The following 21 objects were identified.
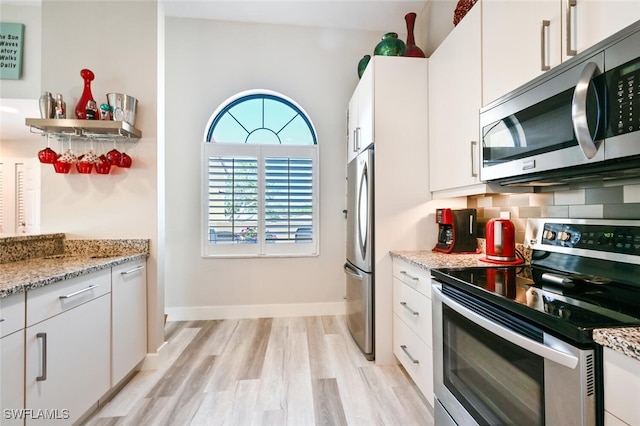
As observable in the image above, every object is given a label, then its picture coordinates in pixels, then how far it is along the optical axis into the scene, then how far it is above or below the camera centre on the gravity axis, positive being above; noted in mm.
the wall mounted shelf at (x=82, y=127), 1851 +607
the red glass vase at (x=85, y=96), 1971 +862
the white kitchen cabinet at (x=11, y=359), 1044 -557
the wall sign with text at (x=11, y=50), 2365 +1431
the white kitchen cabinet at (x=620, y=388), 607 -393
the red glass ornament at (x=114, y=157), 1995 +424
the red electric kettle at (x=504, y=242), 1547 -146
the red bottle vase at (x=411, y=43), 2328 +1505
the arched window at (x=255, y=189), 3100 +302
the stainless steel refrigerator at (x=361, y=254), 2156 -320
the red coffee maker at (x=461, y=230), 1967 -98
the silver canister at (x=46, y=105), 1888 +761
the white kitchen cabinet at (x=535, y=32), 916 +732
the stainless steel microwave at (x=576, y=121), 811 +342
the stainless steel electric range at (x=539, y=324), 710 -344
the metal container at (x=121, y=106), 1955 +787
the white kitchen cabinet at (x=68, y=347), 1188 -642
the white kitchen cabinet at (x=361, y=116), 2197 +902
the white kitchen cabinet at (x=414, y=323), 1570 -682
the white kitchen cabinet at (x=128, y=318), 1730 -687
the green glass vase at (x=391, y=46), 2236 +1381
